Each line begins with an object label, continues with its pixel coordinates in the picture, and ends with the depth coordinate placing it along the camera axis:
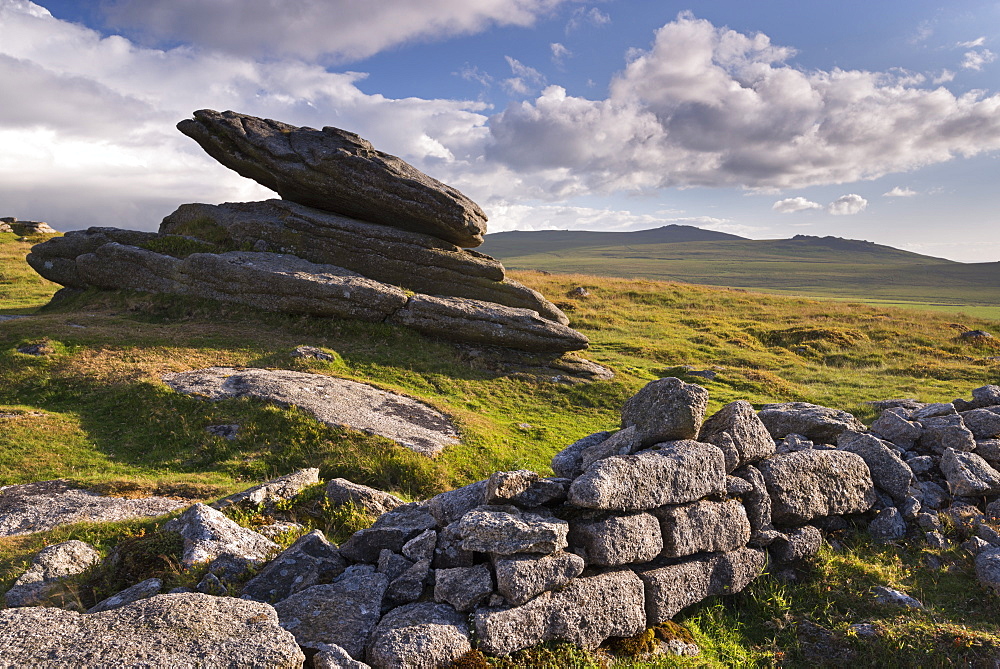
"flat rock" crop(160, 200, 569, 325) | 36.53
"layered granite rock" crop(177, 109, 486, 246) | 35.47
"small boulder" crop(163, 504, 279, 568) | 10.34
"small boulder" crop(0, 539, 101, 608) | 9.77
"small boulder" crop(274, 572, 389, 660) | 8.22
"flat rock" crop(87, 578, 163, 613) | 9.16
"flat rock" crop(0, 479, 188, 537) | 14.30
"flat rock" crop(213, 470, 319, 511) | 13.96
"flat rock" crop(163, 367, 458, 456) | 21.55
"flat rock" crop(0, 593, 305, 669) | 6.87
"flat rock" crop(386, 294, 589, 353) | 33.62
